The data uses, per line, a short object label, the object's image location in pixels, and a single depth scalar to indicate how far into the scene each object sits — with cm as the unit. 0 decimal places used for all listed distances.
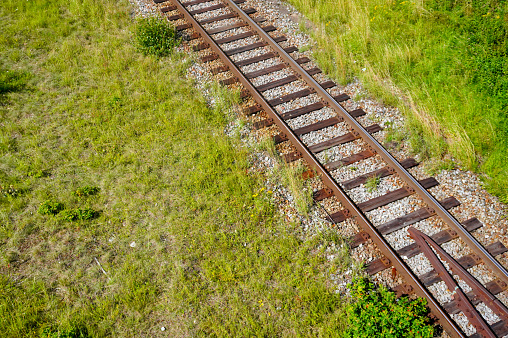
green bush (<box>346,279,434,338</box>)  553
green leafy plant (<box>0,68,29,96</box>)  995
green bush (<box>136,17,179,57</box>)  1089
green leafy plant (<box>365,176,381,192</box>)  759
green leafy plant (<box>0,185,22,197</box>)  759
